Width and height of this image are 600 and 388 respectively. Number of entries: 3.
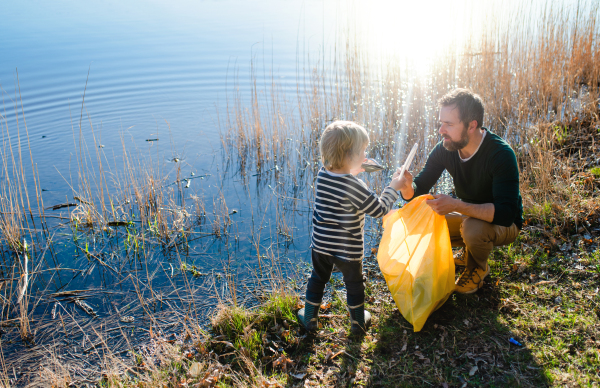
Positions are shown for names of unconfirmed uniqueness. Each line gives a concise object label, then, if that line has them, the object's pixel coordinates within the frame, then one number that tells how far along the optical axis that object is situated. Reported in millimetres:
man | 2955
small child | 2594
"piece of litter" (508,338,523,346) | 2712
